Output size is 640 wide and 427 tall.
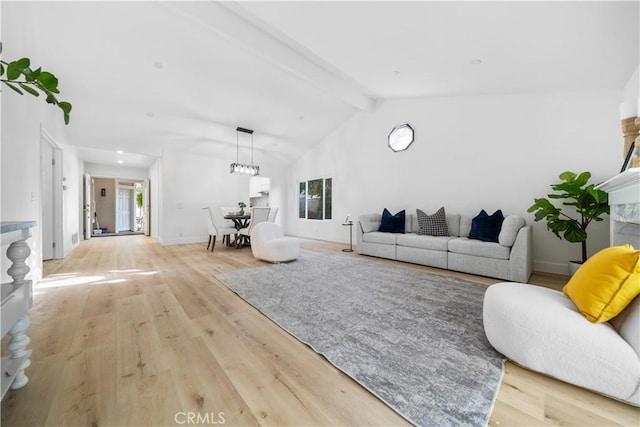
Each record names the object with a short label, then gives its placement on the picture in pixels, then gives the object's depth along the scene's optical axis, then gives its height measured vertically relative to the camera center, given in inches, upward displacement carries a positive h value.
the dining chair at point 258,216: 190.5 -5.8
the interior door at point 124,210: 373.3 -3.3
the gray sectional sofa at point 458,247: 120.1 -22.4
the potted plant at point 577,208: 111.2 +1.5
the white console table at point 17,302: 42.3 -17.6
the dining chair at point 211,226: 204.7 -15.1
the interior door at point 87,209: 274.5 -1.5
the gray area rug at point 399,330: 46.4 -35.9
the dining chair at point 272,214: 211.0 -4.6
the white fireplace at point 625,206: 64.2 +1.6
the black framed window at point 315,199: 267.7 +12.4
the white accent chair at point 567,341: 43.3 -26.3
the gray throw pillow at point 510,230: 121.9 -10.0
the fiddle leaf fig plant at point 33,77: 37.0 +21.2
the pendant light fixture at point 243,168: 217.0 +38.4
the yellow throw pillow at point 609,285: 46.1 -15.0
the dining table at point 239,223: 210.4 -13.3
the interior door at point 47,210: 162.9 -1.8
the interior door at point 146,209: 308.8 -1.2
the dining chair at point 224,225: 207.5 -16.0
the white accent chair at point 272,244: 152.2 -23.2
